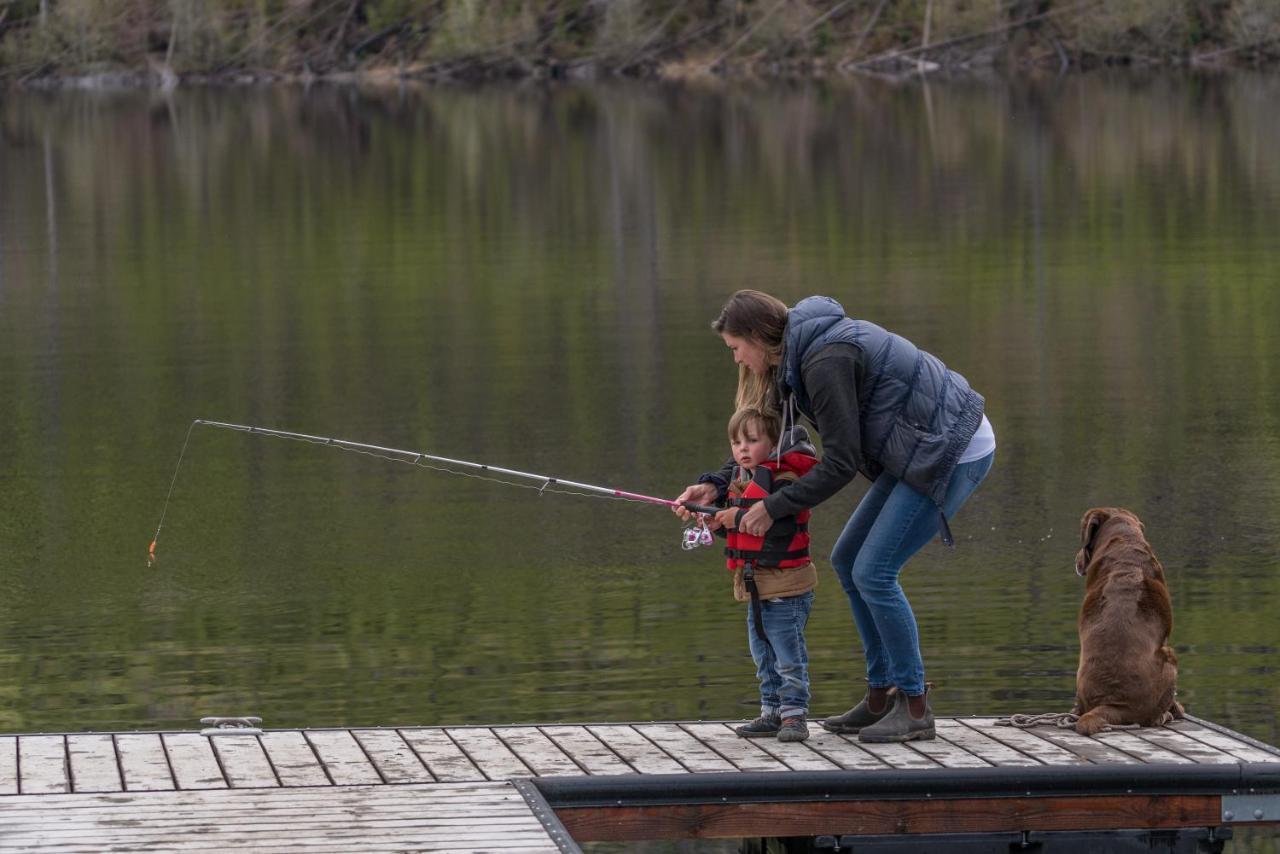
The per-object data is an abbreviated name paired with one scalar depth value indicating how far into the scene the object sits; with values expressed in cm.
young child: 1343
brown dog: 1374
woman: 1279
